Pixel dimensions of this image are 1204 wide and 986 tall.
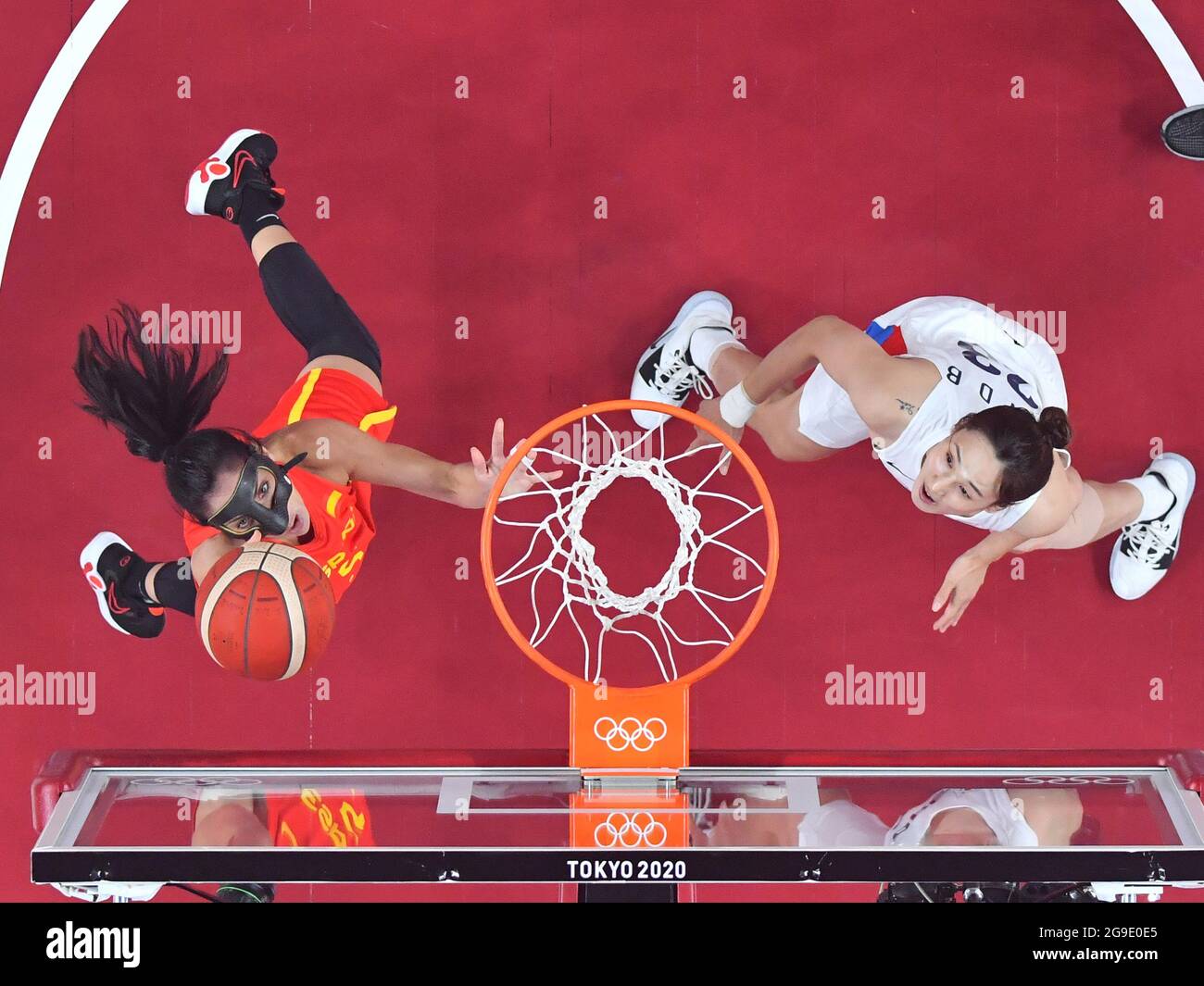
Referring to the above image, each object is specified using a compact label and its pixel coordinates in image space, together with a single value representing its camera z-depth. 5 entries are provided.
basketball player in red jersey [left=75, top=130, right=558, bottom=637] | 3.96
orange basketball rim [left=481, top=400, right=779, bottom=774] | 3.65
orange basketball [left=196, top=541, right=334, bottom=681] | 3.64
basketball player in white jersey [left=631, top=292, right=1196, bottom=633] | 3.89
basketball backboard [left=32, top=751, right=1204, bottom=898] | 3.31
